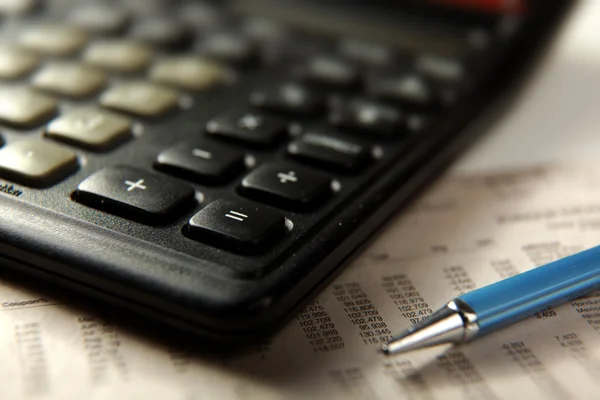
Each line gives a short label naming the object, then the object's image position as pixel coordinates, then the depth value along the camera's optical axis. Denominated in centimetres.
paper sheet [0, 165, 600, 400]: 19
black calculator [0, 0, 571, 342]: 20
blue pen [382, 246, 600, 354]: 20
